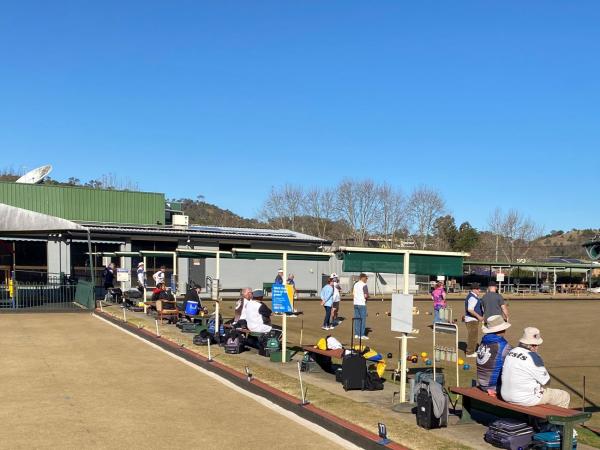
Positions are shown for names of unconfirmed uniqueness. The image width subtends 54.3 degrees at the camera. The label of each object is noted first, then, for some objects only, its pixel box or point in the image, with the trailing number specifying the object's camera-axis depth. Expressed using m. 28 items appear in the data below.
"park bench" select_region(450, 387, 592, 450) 5.68
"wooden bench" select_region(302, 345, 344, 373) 10.27
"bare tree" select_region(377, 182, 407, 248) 76.19
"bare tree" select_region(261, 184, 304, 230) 82.88
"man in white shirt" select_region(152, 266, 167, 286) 23.66
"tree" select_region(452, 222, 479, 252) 87.38
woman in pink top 18.99
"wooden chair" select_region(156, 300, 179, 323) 18.58
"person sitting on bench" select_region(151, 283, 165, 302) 19.84
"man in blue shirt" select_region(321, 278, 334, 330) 17.92
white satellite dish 43.57
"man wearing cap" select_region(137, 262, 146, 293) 23.72
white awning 24.92
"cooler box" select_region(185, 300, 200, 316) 17.33
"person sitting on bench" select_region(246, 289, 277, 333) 13.41
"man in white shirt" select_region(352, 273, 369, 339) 14.53
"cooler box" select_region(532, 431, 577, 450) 5.82
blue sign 11.55
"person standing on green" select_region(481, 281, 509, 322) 12.92
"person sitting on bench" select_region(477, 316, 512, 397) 6.96
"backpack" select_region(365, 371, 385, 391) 9.14
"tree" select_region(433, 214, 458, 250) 86.00
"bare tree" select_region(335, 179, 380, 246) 75.19
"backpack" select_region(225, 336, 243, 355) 12.67
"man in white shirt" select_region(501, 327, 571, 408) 6.20
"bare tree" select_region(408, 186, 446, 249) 78.44
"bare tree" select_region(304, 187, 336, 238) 79.75
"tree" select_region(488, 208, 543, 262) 95.50
